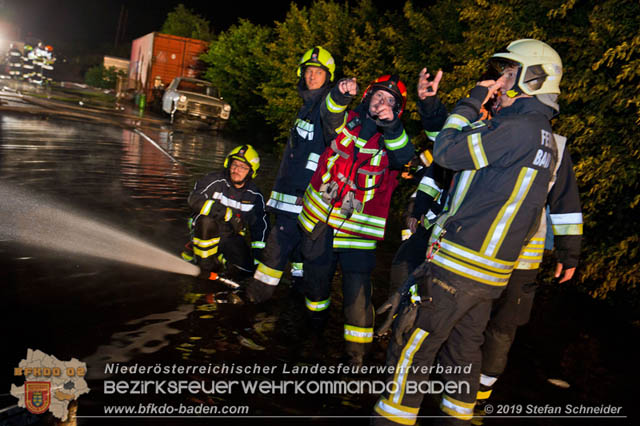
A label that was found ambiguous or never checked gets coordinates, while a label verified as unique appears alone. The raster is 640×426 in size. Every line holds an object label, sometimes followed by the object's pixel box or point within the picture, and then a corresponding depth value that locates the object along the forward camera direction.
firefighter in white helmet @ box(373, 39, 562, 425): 2.95
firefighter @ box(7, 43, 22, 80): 49.28
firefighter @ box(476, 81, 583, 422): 3.63
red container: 35.34
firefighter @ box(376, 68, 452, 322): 3.95
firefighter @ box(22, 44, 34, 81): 49.50
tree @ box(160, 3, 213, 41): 47.76
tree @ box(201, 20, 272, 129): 25.02
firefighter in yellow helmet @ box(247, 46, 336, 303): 4.57
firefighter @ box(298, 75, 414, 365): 3.96
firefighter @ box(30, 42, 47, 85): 49.28
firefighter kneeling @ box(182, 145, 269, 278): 5.50
